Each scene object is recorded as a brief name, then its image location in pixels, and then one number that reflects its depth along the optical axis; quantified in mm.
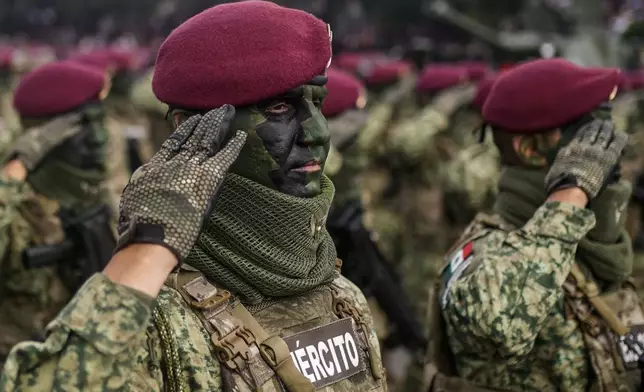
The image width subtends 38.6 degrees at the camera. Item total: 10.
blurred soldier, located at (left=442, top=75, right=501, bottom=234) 6988
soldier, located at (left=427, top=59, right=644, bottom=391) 3037
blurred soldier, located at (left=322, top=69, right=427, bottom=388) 5457
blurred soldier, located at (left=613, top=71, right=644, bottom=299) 6129
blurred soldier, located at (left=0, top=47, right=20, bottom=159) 7816
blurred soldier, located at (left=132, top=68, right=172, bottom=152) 9336
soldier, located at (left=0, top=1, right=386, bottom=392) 1914
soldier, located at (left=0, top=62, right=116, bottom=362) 4941
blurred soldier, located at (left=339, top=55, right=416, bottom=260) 9258
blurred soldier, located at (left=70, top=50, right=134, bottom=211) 7566
